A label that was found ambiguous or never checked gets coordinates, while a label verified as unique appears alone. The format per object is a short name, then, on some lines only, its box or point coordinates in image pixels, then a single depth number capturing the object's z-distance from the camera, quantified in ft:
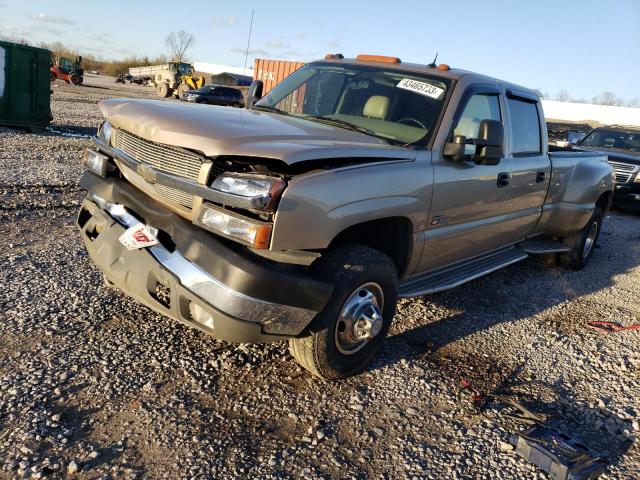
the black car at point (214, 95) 96.27
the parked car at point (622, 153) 34.55
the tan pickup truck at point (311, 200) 8.59
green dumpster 43.16
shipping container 75.20
